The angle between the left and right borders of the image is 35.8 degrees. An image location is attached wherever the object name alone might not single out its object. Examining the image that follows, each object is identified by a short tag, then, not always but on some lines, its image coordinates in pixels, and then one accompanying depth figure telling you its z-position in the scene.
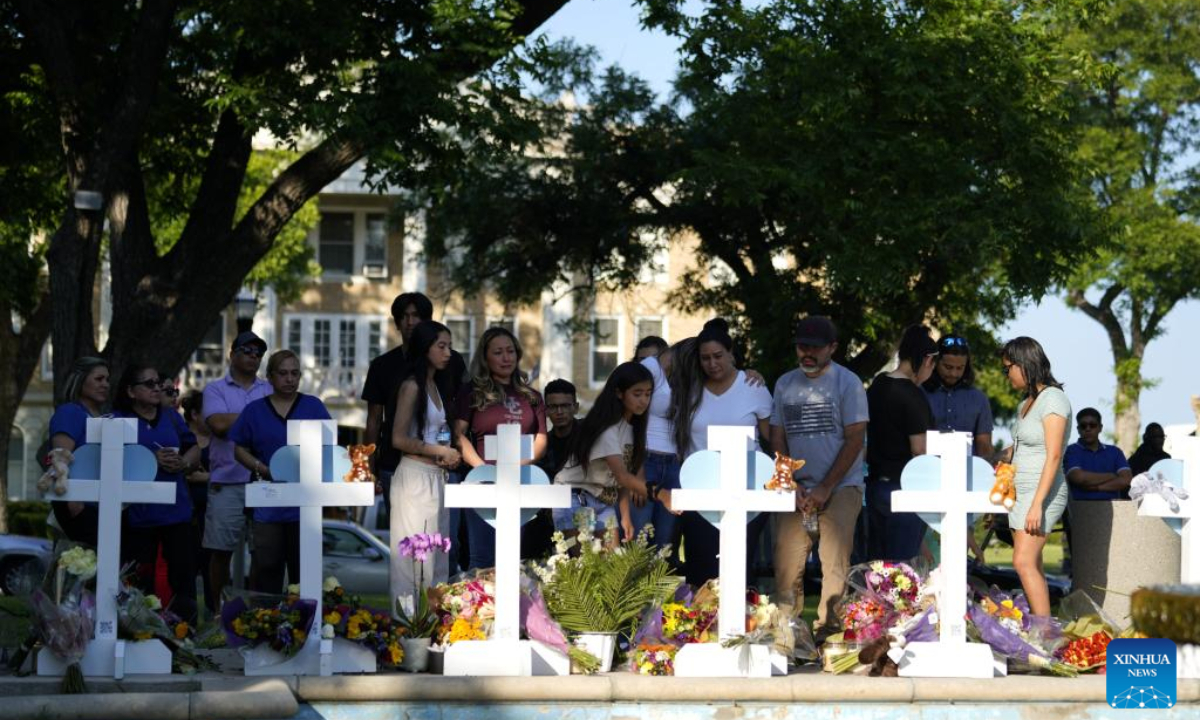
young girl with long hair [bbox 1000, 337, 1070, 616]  10.29
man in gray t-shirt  10.27
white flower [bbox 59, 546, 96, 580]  9.09
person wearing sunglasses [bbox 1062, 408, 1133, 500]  14.59
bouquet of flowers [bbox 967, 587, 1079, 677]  9.56
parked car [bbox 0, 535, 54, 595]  20.59
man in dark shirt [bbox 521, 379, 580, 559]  11.61
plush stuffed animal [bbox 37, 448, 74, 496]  9.23
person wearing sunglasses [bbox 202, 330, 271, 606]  11.67
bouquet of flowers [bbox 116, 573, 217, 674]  9.11
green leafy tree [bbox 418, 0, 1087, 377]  22.52
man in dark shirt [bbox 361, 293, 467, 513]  10.82
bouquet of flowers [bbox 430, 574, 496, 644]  9.36
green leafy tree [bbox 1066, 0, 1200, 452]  41.44
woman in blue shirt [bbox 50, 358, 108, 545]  9.76
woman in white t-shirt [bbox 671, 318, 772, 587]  10.44
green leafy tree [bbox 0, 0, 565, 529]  16.47
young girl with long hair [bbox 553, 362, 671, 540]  10.34
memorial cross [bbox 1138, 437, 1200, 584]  10.26
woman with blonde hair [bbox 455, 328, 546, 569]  10.48
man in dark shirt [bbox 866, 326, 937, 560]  10.82
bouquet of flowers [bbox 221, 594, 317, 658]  9.04
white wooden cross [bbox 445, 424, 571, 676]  9.15
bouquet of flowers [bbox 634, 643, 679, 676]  9.19
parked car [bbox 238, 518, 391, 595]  22.44
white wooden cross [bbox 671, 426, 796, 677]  9.28
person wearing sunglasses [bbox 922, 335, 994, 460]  11.32
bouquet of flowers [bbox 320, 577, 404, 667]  9.25
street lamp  23.33
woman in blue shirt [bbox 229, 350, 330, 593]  10.38
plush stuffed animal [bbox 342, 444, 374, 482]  9.38
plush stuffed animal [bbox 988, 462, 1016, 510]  9.55
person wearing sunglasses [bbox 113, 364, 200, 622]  10.22
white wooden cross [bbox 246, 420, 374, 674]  9.23
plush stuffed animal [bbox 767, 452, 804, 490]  9.43
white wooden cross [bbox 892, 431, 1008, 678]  9.31
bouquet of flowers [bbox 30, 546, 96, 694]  8.88
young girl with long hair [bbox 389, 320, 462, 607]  10.15
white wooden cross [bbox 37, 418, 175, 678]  9.02
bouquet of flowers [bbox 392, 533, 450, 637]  9.59
